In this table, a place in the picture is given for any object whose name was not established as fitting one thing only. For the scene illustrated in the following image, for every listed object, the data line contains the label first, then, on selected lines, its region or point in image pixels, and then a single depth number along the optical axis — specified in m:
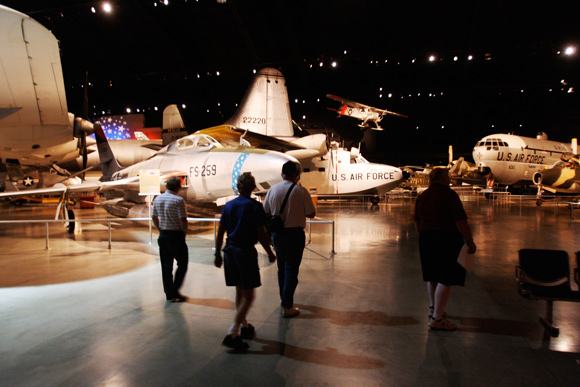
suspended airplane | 25.25
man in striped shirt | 3.88
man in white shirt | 3.42
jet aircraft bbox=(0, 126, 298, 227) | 7.07
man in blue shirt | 2.82
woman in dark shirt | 3.09
